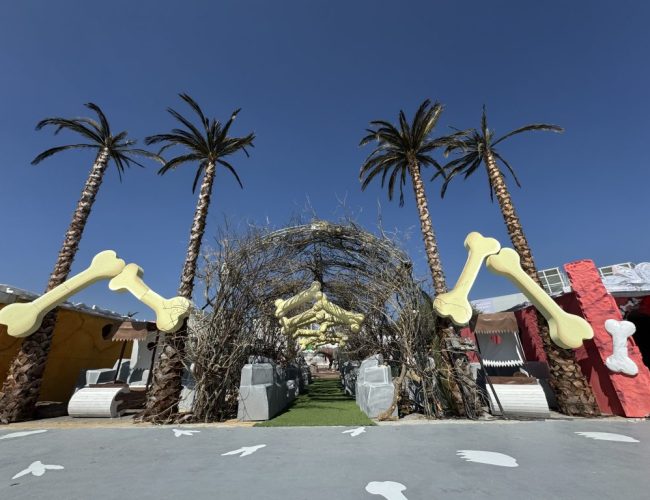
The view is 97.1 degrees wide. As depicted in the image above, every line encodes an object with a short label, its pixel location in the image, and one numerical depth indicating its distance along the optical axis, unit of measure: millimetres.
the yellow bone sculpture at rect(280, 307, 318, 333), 10938
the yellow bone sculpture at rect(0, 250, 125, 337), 7598
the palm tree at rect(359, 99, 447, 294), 9273
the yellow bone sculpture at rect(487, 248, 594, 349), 6738
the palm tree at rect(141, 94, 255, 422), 7355
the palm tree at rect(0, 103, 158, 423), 7730
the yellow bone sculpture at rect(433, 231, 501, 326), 7094
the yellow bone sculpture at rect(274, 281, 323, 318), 9884
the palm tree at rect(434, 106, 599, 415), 7074
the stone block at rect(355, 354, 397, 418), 7352
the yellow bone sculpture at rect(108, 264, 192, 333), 7449
